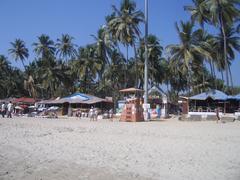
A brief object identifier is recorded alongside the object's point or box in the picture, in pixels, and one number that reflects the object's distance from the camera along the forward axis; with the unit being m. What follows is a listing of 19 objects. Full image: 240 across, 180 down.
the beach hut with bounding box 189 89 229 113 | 28.75
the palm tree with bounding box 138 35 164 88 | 38.03
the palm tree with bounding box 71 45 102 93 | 40.13
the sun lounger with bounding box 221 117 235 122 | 20.20
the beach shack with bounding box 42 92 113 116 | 30.09
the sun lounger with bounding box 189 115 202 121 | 21.20
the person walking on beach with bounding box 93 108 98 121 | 20.91
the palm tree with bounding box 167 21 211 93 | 30.87
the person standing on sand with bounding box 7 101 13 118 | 20.69
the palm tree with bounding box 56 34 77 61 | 45.52
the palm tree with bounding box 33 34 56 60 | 45.81
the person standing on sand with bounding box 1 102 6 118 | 21.70
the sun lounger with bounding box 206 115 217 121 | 21.71
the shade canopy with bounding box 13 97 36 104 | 38.73
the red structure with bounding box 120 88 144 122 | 19.05
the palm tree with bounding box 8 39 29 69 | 50.63
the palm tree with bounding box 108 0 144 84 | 30.23
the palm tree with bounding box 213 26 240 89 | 32.70
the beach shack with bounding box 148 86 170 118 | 31.53
